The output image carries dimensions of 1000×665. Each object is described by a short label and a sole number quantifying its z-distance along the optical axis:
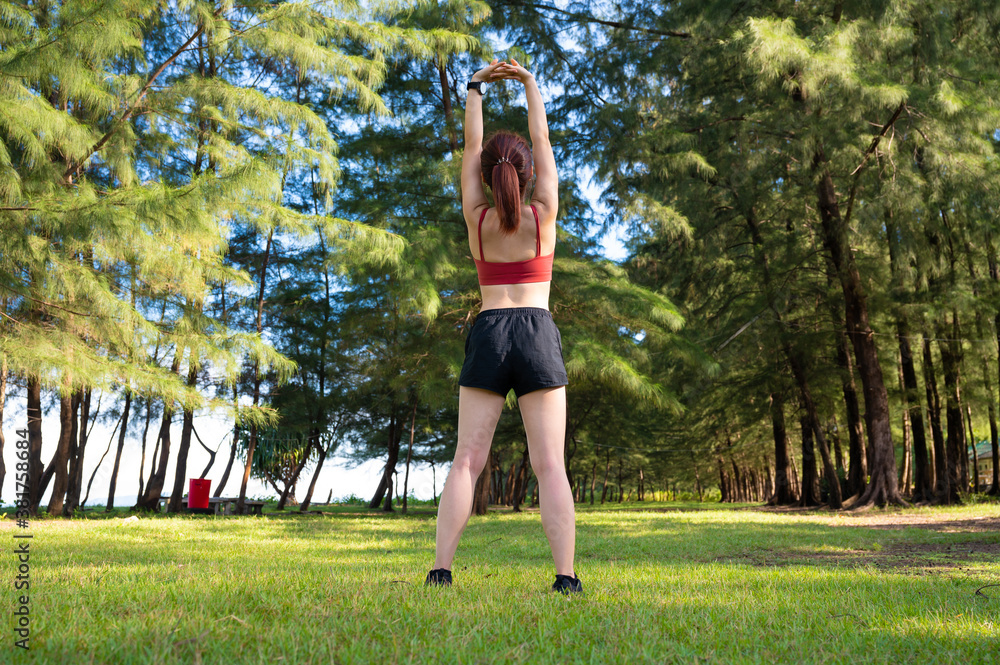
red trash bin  16.27
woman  2.80
